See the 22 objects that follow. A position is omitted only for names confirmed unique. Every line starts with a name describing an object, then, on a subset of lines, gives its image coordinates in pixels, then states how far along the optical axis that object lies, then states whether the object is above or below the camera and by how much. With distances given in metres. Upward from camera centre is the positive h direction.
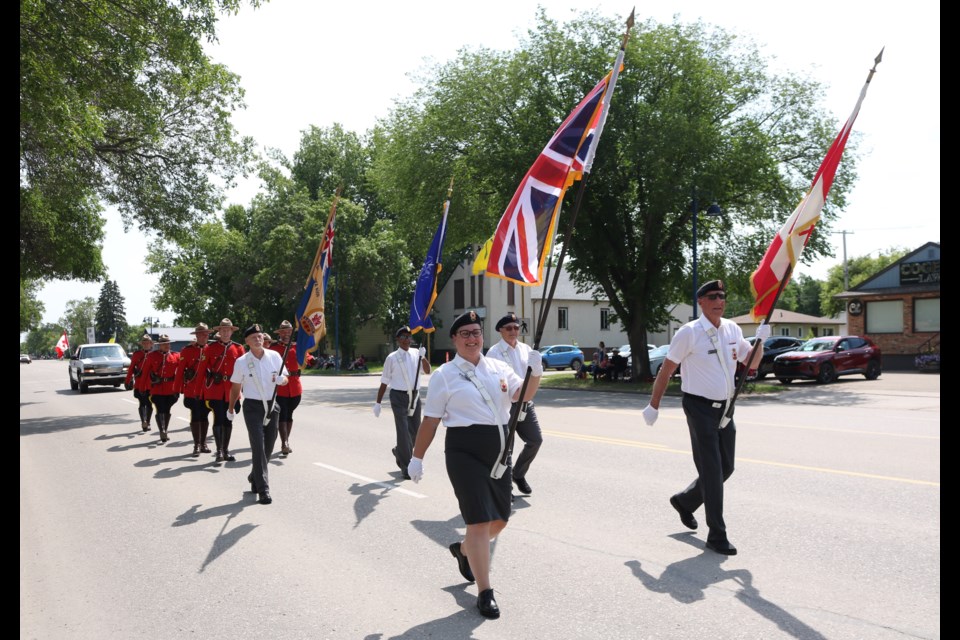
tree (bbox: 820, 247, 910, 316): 78.31 +5.65
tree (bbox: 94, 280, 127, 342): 143.62 +2.68
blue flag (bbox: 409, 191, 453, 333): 10.09 +0.48
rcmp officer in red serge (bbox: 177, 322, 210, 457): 12.06 -0.96
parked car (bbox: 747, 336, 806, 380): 28.61 -1.02
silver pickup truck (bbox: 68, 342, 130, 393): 28.97 -1.45
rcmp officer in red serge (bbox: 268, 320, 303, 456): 11.30 -1.02
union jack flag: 5.97 +1.00
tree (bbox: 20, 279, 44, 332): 57.60 +1.77
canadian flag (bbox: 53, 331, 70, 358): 37.88 -0.95
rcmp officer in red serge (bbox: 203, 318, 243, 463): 11.41 -0.85
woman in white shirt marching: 4.68 -0.72
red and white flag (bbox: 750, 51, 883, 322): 6.58 +0.75
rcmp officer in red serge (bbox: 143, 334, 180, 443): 14.23 -1.07
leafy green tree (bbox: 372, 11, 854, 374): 24.55 +6.18
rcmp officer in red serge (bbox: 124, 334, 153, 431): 14.92 -1.09
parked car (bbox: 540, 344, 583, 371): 43.95 -1.90
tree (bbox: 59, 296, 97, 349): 165.25 +2.18
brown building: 34.72 +0.68
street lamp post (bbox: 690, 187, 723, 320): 23.55 +3.67
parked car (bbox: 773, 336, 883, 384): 26.05 -1.33
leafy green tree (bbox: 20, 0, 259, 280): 11.89 +4.56
